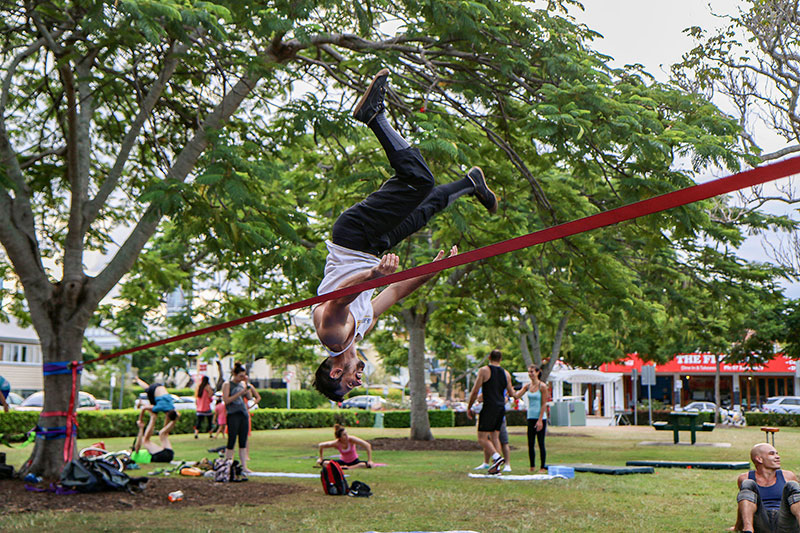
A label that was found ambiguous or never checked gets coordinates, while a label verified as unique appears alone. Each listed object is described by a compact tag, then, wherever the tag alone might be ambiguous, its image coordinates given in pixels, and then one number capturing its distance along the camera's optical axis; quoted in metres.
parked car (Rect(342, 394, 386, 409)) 51.78
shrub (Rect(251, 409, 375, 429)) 32.06
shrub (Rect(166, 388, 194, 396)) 54.74
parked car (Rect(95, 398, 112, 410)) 40.18
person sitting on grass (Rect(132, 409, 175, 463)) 16.20
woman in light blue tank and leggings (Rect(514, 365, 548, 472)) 12.99
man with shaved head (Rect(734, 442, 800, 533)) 6.80
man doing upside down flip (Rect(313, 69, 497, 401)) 4.73
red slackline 2.83
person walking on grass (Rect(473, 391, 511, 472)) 13.09
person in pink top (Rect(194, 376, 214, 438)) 20.05
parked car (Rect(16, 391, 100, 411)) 35.00
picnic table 21.31
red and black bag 10.75
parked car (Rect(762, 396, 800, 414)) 42.79
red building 49.81
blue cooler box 12.54
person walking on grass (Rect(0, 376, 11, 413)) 13.59
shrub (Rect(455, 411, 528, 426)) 35.50
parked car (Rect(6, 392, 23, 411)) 36.72
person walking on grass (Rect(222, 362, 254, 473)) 12.69
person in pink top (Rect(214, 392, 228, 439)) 22.46
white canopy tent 39.22
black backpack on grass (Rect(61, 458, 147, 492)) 10.86
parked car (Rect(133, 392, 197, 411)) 40.92
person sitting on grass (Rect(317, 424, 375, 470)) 13.60
